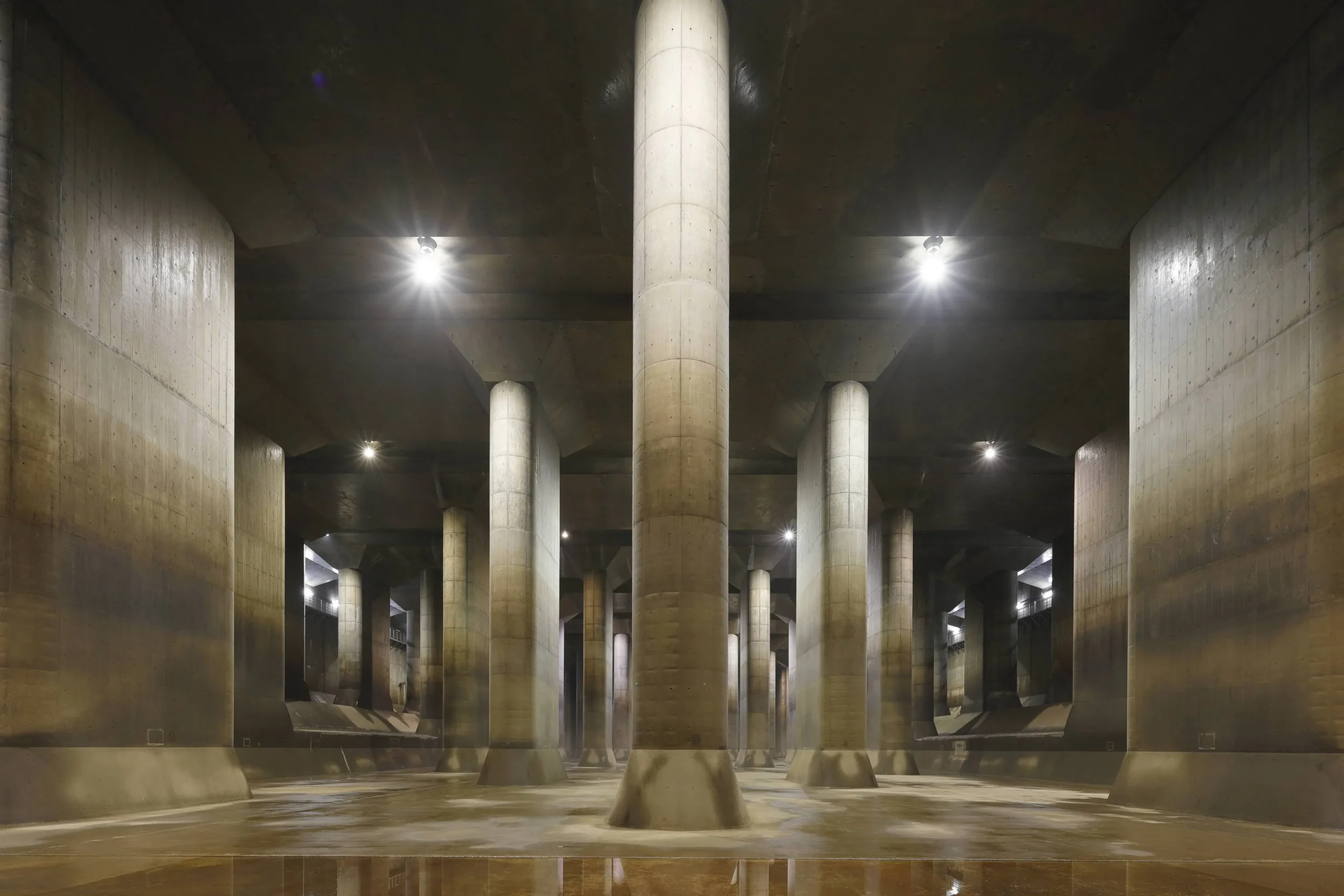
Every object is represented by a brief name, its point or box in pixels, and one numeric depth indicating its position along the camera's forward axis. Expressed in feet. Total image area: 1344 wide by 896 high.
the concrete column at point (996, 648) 157.28
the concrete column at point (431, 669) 147.13
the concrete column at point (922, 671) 146.30
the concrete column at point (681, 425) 35.35
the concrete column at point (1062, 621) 125.59
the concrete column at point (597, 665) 147.64
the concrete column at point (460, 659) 107.04
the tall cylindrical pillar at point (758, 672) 141.79
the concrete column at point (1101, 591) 89.30
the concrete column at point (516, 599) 74.90
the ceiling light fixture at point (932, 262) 62.13
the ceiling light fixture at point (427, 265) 62.13
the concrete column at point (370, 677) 157.99
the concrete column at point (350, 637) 155.12
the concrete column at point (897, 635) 115.14
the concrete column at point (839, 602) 73.00
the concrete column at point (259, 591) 88.69
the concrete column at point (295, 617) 125.18
